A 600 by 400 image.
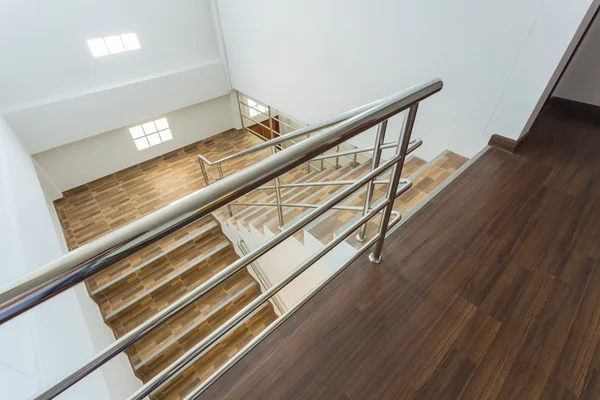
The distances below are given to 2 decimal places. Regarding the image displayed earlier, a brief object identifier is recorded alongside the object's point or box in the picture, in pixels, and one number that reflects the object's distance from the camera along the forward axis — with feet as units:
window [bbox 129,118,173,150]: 18.93
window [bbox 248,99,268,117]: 21.82
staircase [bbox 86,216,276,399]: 11.32
